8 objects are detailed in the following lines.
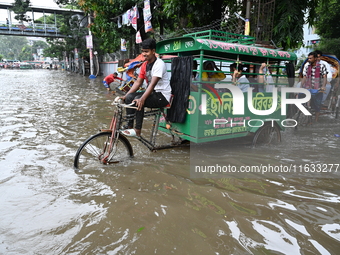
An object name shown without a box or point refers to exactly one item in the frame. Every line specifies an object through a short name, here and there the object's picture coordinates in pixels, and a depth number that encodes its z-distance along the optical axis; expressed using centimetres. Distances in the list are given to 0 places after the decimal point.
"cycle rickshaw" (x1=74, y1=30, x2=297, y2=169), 392
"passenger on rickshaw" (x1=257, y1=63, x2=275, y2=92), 492
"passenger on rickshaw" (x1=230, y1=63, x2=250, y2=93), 453
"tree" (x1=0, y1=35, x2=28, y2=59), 10225
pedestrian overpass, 3792
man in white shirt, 381
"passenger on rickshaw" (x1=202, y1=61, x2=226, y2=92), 473
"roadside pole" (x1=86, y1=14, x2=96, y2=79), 2345
